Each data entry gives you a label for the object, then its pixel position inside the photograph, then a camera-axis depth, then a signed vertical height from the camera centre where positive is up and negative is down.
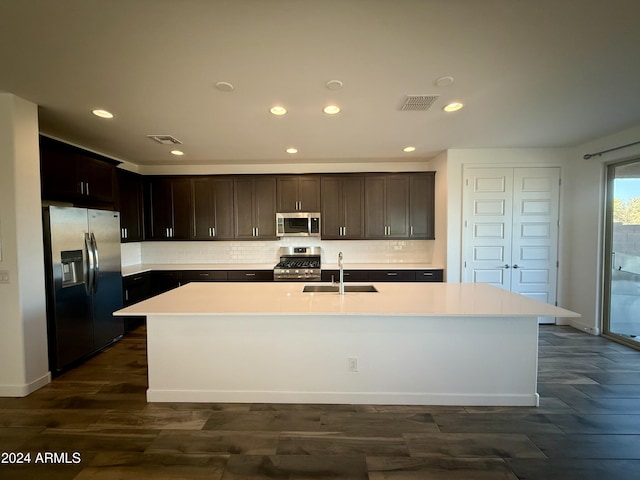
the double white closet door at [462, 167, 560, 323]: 4.22 +0.05
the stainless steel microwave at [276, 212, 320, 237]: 4.81 +0.17
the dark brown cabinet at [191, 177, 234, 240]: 4.85 +0.45
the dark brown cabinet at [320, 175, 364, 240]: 4.80 +0.46
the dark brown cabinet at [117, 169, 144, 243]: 4.30 +0.46
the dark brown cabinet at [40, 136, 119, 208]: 2.87 +0.70
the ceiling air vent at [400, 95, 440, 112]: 2.48 +1.22
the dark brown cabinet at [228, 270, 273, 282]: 4.59 -0.71
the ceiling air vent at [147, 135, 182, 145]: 3.49 +1.24
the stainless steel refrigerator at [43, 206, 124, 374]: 2.80 -0.54
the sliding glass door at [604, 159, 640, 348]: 3.53 -0.31
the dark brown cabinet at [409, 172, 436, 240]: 4.76 +0.45
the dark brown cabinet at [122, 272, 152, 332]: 3.95 -0.88
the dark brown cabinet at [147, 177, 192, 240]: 4.84 +0.45
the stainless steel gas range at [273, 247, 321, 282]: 4.52 -0.55
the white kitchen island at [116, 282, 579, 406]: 2.34 -1.07
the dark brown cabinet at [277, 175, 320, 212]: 4.82 +0.70
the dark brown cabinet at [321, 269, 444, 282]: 4.41 -0.71
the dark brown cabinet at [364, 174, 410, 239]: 4.78 +0.46
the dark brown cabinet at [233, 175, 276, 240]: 4.83 +0.46
